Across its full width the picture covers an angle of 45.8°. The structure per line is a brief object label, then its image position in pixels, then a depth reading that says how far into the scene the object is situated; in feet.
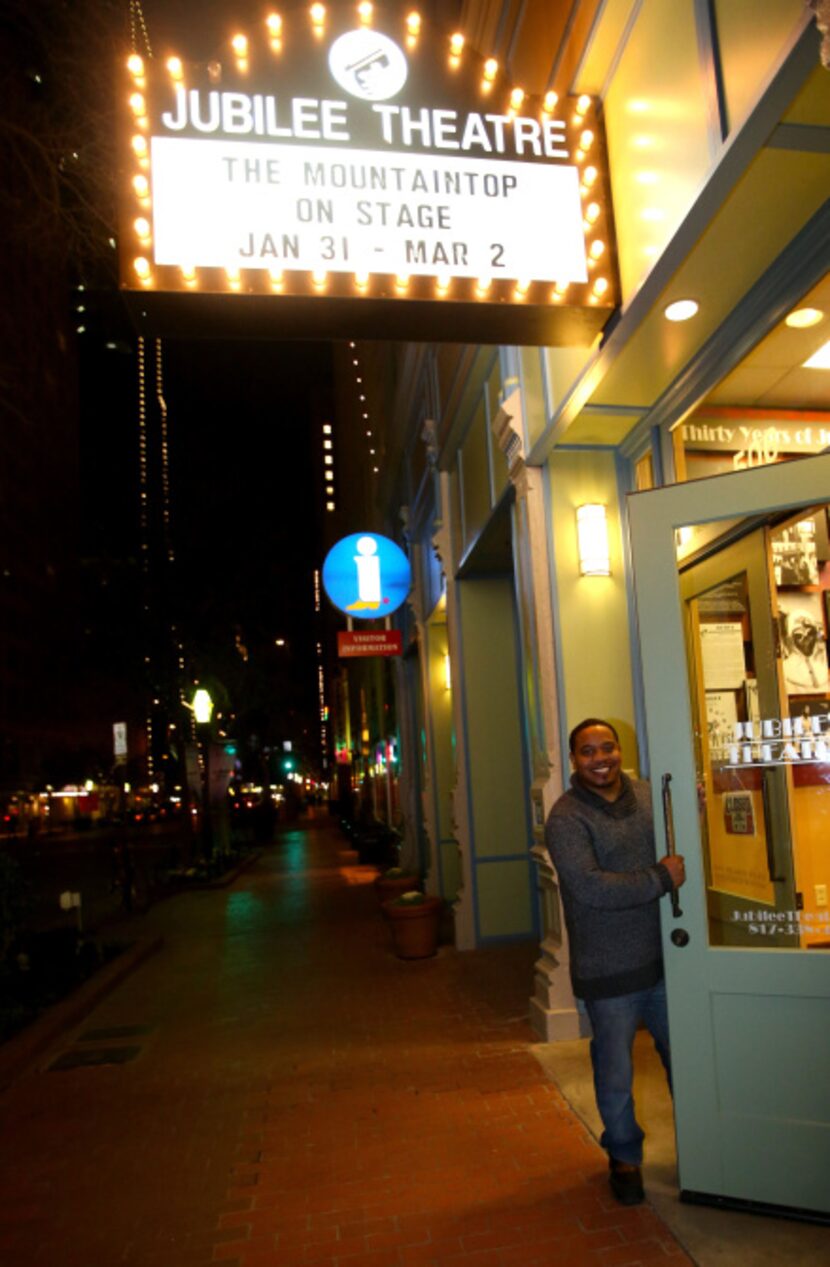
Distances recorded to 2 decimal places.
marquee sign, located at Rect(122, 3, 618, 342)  15.01
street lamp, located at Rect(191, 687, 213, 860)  74.54
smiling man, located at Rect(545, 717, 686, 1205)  12.64
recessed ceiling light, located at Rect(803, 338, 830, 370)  16.10
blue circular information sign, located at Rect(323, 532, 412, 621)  44.91
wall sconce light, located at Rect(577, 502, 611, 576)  21.62
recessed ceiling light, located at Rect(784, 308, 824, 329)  14.58
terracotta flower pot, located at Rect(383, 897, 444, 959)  31.32
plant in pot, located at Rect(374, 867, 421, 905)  37.91
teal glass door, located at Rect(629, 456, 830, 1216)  11.67
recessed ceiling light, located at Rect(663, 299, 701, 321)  14.88
